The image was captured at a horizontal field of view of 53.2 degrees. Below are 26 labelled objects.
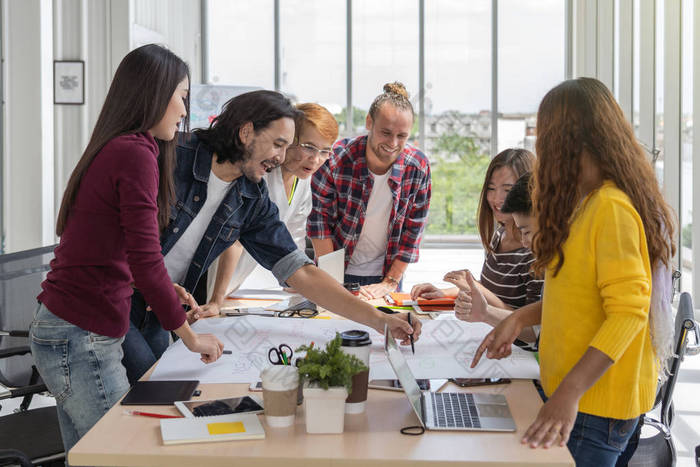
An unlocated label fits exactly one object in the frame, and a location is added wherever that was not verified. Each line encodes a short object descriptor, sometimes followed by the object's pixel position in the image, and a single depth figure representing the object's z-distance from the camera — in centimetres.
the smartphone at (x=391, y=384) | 156
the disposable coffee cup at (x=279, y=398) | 132
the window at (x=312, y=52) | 793
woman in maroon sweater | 150
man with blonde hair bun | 314
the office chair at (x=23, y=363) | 200
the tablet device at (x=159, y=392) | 146
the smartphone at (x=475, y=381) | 160
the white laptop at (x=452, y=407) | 134
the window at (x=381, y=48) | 787
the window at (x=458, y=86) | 782
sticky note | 129
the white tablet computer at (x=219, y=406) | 139
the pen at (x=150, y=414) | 139
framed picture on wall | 629
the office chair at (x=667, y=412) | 191
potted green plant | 129
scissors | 154
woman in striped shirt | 226
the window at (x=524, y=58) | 776
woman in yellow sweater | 133
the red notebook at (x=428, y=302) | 258
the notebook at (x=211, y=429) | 126
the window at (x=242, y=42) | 795
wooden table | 120
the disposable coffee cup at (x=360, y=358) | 140
